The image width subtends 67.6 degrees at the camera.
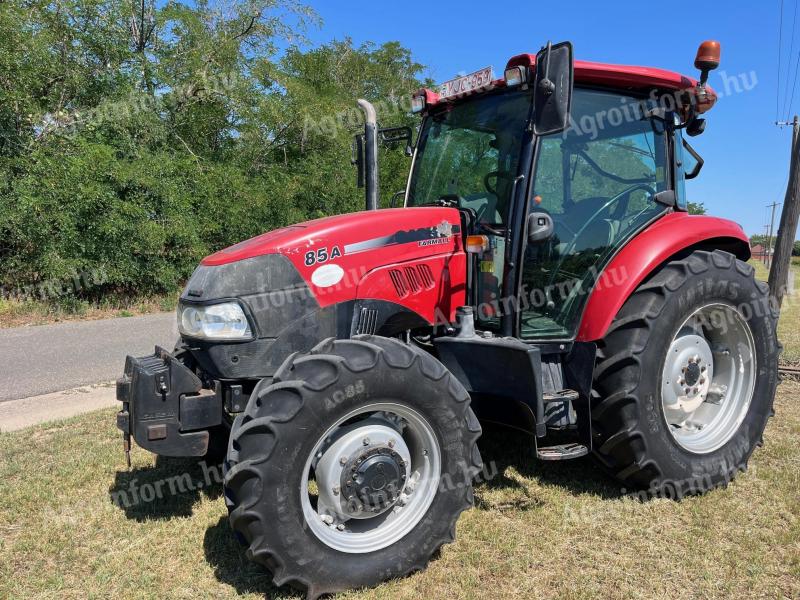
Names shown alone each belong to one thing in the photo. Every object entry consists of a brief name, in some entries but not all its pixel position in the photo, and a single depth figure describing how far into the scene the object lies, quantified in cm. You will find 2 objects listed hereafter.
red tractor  254
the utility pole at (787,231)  639
